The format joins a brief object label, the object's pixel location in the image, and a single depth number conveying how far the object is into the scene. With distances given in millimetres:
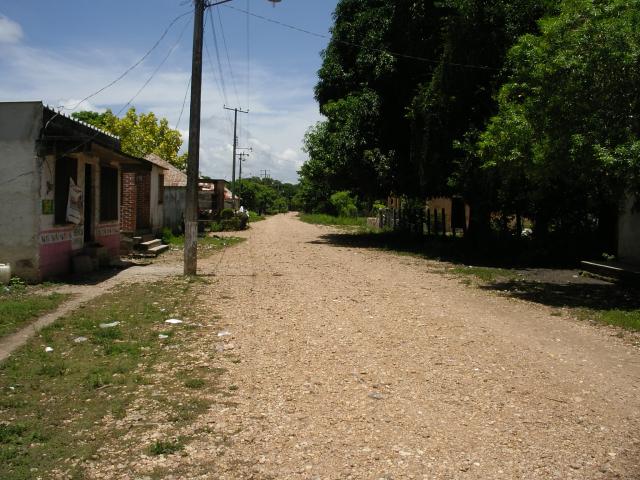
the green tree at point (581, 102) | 10703
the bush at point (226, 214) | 41525
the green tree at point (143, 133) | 43750
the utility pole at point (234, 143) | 56000
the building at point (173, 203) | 29723
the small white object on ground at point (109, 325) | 8727
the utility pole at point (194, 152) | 14571
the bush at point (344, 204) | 65188
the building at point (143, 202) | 22562
